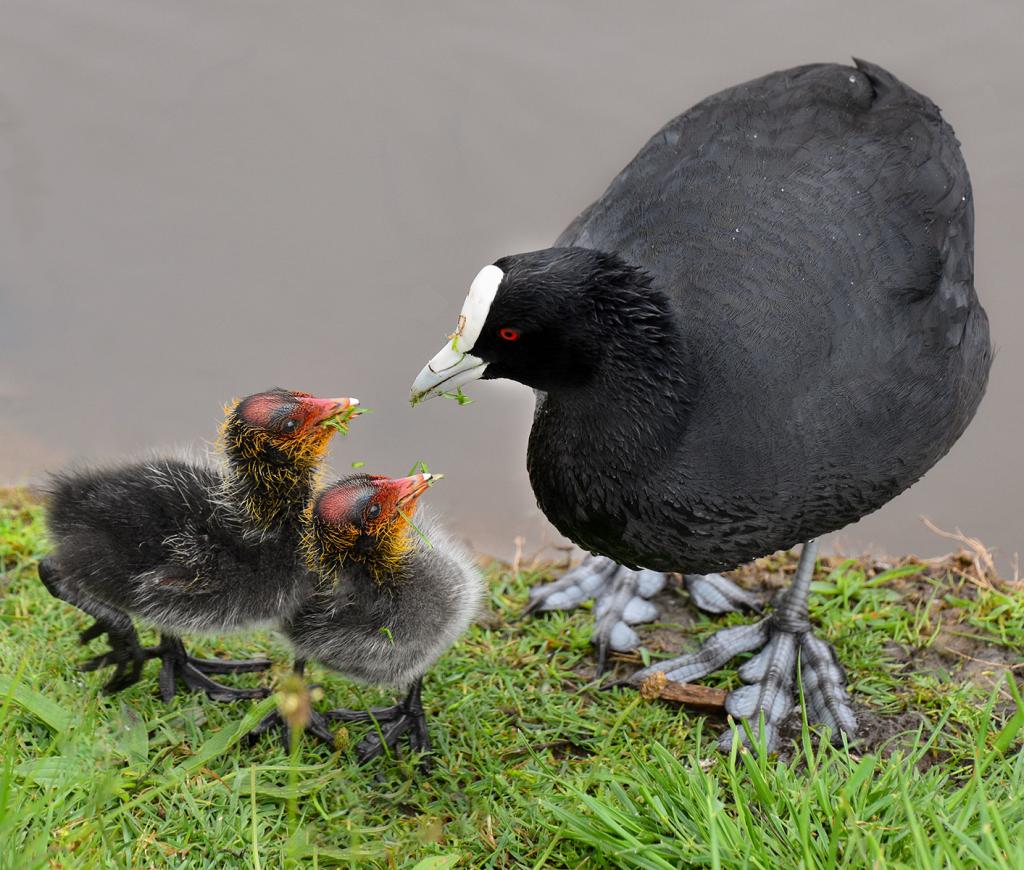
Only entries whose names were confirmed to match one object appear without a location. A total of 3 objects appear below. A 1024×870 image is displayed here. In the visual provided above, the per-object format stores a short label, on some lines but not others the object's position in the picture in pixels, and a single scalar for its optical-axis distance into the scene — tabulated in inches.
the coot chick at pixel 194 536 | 249.9
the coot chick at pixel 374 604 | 251.4
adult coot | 242.7
